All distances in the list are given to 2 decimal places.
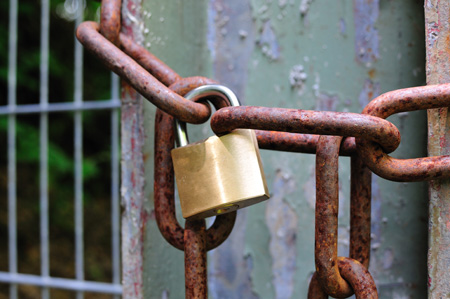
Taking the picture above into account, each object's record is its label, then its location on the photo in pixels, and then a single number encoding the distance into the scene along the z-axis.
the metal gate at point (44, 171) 0.96
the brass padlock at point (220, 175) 0.47
